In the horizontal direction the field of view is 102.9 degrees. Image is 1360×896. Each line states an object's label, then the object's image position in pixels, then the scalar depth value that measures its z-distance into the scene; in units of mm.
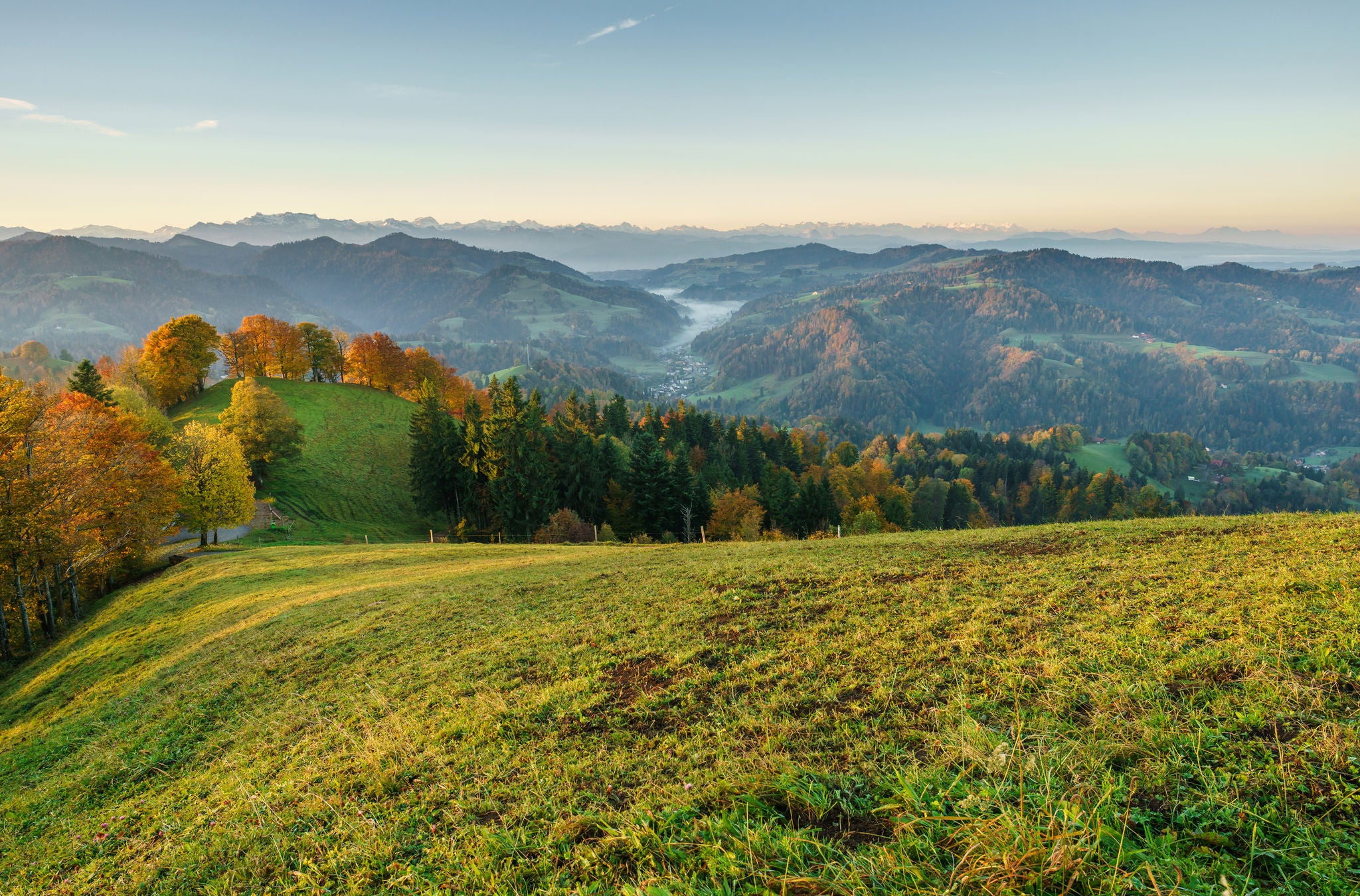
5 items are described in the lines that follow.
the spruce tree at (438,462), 55656
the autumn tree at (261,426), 58281
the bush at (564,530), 46031
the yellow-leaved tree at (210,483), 41238
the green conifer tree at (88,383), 48938
